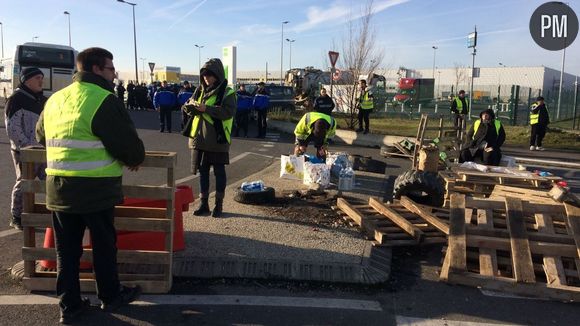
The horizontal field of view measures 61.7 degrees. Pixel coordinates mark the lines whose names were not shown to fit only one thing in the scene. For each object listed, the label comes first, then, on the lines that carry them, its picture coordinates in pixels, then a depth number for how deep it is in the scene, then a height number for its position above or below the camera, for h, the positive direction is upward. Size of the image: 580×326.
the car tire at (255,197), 6.51 -1.35
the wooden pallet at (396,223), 5.23 -1.43
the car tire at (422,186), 6.79 -1.22
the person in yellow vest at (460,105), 15.80 -0.17
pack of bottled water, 6.64 -1.24
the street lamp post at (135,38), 42.37 +4.77
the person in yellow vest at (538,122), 14.49 -0.63
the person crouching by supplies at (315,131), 8.02 -0.57
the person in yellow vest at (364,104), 16.17 -0.20
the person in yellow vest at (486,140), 8.96 -0.73
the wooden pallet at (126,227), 3.95 -1.08
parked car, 25.20 -0.03
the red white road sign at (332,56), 16.59 +1.41
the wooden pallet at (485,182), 6.68 -1.14
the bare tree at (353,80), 17.86 +0.69
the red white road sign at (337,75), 20.23 +0.95
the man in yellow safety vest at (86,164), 3.30 -0.49
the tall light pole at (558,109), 20.78 -0.37
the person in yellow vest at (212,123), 5.54 -0.32
